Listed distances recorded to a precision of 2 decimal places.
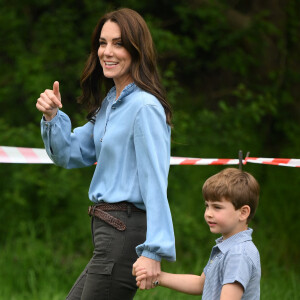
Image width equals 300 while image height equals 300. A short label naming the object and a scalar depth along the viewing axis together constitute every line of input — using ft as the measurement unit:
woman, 18.99
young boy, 18.81
